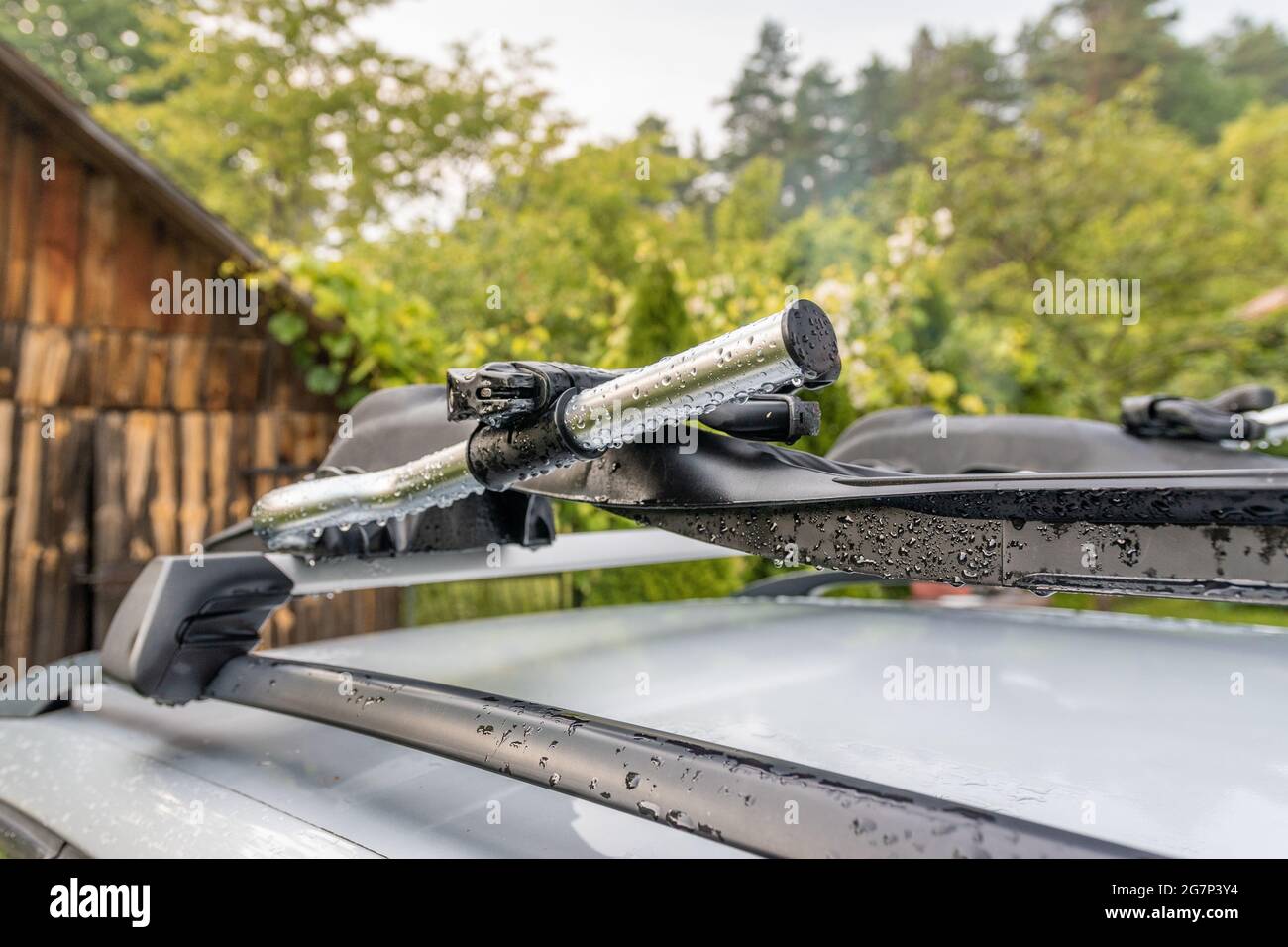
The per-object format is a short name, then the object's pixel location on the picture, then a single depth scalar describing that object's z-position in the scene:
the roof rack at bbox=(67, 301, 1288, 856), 0.64
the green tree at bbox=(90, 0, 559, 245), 11.09
